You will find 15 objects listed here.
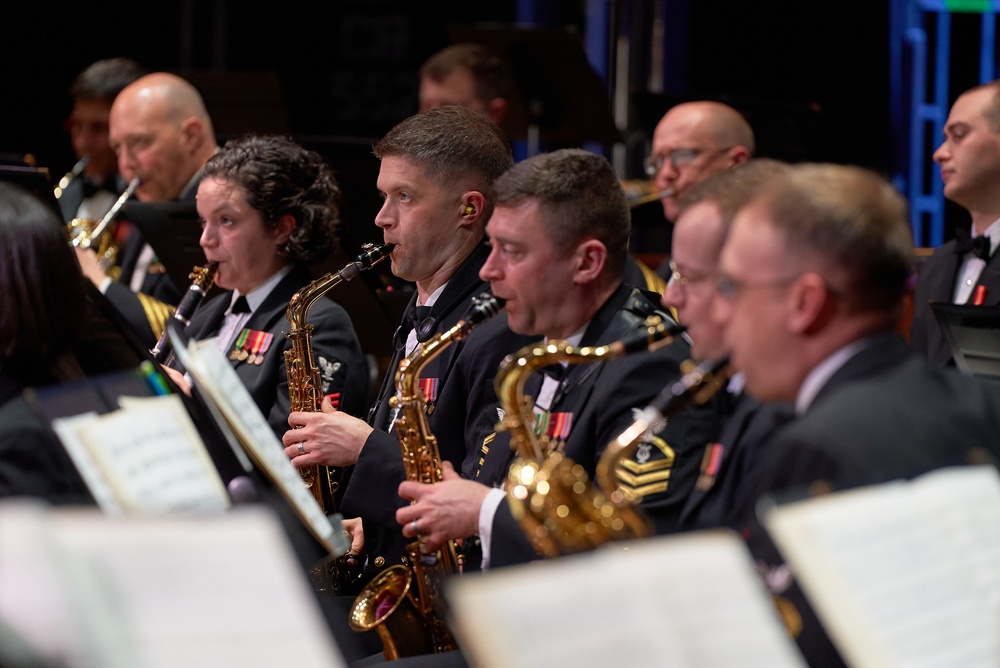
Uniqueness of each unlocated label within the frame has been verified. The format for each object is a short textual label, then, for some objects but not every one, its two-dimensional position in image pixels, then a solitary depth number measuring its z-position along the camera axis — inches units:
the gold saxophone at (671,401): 173.3
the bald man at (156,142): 418.9
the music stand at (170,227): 335.9
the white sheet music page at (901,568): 122.3
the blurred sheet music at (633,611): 107.1
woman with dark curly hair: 292.2
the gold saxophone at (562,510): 177.6
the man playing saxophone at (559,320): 208.8
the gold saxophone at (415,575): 237.1
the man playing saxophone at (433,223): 265.4
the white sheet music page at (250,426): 177.8
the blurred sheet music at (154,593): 115.8
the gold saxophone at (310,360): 282.0
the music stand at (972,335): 224.1
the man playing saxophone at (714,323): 185.5
